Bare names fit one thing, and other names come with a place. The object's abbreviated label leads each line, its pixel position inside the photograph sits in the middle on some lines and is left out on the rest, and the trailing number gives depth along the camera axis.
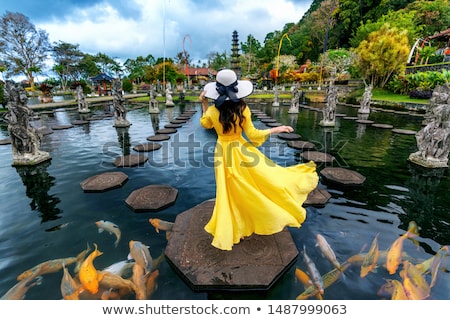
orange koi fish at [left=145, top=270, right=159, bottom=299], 2.46
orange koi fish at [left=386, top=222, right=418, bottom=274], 2.82
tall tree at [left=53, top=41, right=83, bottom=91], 47.14
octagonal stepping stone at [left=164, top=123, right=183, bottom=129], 12.08
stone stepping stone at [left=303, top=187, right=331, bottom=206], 4.37
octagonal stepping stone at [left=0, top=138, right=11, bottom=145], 9.00
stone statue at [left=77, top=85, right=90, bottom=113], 17.47
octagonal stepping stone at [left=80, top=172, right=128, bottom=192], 5.01
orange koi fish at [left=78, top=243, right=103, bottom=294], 2.48
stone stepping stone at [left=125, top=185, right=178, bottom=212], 4.27
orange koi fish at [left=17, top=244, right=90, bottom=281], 2.74
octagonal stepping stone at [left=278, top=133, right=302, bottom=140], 9.73
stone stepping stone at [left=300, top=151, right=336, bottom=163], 6.73
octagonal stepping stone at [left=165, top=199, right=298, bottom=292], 2.50
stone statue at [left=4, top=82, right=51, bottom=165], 6.17
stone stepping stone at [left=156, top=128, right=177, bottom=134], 10.80
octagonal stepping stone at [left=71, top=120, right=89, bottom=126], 12.94
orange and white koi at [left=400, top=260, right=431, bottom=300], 2.41
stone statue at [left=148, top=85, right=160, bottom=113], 17.08
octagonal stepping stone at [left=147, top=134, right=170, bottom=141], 9.57
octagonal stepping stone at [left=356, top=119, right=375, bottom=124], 12.67
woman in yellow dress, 2.44
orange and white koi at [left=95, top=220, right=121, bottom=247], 3.60
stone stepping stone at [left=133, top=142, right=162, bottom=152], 8.10
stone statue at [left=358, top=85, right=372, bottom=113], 15.75
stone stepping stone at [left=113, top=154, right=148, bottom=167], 6.62
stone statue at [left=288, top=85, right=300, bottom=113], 16.62
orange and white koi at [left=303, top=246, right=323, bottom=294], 2.52
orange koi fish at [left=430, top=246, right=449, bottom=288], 2.64
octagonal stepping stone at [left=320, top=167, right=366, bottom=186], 5.24
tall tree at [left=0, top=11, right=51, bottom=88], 31.44
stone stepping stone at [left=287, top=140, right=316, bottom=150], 8.21
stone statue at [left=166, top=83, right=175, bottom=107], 22.65
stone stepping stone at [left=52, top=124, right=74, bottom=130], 11.77
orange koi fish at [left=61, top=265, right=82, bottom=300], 2.39
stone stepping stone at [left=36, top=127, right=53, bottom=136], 10.63
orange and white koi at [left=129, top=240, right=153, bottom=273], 2.84
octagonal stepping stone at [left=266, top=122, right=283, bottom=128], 12.22
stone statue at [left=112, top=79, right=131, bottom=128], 11.45
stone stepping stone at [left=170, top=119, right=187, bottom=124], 13.49
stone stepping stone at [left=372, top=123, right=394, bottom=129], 11.47
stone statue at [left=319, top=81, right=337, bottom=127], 11.72
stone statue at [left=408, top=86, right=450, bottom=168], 5.73
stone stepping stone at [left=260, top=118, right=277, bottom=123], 13.41
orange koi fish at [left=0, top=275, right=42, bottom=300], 2.43
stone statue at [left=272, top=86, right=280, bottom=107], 22.75
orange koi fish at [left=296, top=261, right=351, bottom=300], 2.41
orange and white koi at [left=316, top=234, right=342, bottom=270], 2.87
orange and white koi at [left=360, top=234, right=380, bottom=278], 2.75
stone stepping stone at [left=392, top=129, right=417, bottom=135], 10.13
